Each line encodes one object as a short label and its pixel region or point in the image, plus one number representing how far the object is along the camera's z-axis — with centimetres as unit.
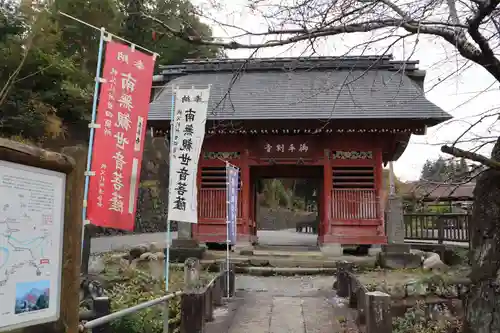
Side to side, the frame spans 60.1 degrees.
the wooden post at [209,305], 637
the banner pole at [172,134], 694
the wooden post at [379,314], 465
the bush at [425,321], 597
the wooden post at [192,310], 515
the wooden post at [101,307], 384
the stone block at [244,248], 1255
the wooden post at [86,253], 690
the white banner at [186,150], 767
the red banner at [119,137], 502
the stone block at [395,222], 1208
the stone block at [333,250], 1266
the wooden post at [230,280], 843
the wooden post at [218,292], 741
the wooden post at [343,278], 816
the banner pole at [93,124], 491
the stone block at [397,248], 1172
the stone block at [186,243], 1243
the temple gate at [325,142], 1241
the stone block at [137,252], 1268
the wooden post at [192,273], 567
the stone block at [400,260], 1148
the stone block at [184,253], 1216
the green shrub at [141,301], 568
